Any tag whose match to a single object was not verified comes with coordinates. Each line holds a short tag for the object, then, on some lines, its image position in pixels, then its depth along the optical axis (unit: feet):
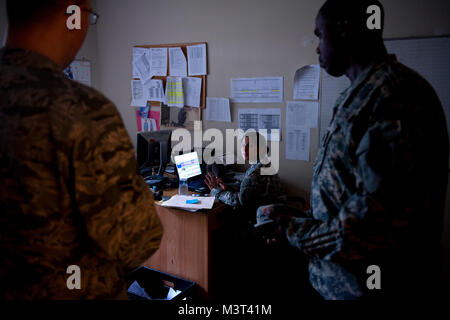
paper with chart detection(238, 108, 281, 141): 9.17
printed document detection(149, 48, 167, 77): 10.58
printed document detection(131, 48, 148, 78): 10.97
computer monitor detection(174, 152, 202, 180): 8.64
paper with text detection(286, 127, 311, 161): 8.84
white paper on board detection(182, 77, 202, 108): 10.11
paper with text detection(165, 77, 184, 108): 10.39
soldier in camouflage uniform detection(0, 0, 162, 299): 2.17
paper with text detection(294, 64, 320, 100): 8.45
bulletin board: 10.01
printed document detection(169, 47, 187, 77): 10.25
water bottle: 8.00
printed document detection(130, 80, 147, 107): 11.22
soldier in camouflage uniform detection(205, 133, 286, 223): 7.27
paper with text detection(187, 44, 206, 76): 9.87
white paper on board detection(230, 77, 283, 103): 9.01
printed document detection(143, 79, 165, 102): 10.79
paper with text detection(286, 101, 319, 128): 8.63
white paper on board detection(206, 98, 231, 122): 9.75
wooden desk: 7.09
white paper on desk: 6.98
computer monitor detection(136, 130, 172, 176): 8.81
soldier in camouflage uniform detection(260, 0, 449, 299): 2.42
